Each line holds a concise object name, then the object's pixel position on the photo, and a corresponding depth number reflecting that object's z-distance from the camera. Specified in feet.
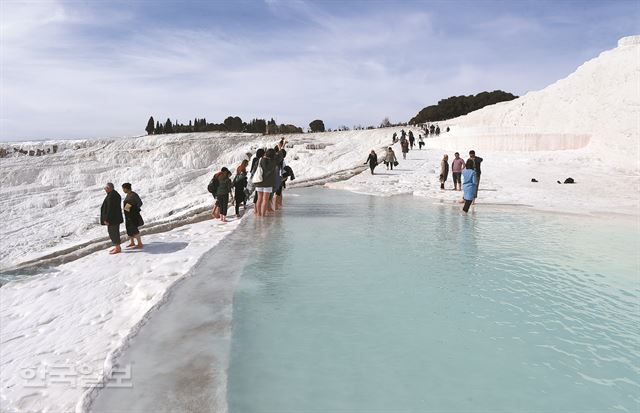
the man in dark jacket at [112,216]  28.45
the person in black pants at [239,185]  39.81
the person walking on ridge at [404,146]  92.07
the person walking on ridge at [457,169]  54.24
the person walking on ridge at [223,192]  35.09
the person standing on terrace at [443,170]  56.90
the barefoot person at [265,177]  33.22
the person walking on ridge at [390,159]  80.33
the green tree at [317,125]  247.13
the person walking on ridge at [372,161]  72.62
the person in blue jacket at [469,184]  37.47
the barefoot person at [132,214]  28.53
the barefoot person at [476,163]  37.08
